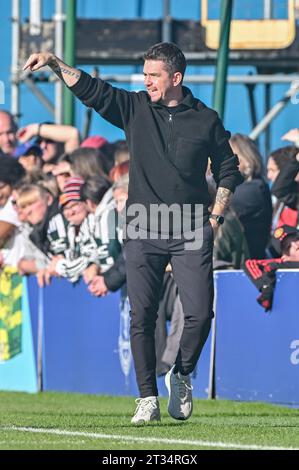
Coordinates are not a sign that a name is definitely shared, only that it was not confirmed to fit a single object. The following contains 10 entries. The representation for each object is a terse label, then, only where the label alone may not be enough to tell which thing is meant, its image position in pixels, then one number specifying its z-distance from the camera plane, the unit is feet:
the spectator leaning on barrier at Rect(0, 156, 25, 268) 46.62
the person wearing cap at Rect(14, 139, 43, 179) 50.14
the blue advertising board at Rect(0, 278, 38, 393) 45.85
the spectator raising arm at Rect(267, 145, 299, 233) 39.60
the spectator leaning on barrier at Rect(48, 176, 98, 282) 44.11
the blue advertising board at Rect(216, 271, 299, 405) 36.60
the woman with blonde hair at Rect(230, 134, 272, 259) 41.11
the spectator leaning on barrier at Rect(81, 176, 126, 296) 42.73
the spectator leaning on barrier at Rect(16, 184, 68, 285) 45.62
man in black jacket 30.76
